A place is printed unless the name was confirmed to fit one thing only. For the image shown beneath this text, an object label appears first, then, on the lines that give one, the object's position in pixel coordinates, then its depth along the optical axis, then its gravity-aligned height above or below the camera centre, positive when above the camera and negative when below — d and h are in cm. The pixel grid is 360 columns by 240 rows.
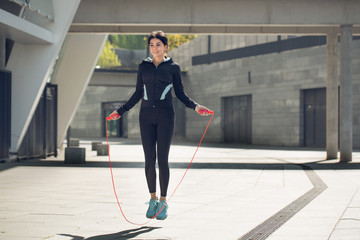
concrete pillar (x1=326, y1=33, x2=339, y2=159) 1784 +72
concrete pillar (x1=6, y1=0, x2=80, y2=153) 1538 +126
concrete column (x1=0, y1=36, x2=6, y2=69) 1565 +192
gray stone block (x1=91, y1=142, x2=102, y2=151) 2504 -121
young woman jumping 558 +7
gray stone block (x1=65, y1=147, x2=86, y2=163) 1616 -103
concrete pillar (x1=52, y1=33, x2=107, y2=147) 2003 +191
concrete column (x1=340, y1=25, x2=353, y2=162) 1714 +69
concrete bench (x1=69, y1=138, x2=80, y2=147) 2587 -110
